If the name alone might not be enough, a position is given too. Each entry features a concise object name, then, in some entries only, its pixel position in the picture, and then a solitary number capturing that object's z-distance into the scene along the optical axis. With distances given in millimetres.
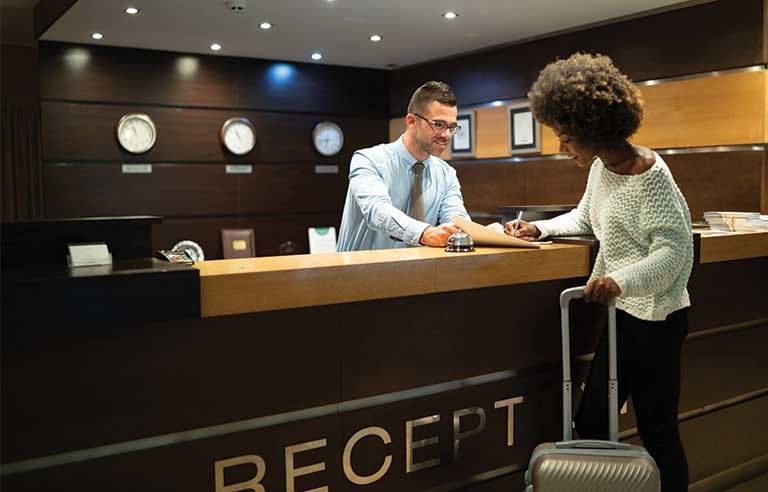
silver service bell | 2396
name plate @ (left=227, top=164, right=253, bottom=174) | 6852
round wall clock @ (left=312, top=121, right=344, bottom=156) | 7297
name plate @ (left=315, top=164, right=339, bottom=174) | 7375
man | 2998
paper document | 2494
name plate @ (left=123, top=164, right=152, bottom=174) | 6387
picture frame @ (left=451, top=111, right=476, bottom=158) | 6652
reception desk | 1789
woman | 2137
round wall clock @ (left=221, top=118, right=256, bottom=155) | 6750
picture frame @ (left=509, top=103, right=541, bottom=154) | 6066
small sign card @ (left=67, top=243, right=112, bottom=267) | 1909
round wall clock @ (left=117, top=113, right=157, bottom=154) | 6324
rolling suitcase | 2104
